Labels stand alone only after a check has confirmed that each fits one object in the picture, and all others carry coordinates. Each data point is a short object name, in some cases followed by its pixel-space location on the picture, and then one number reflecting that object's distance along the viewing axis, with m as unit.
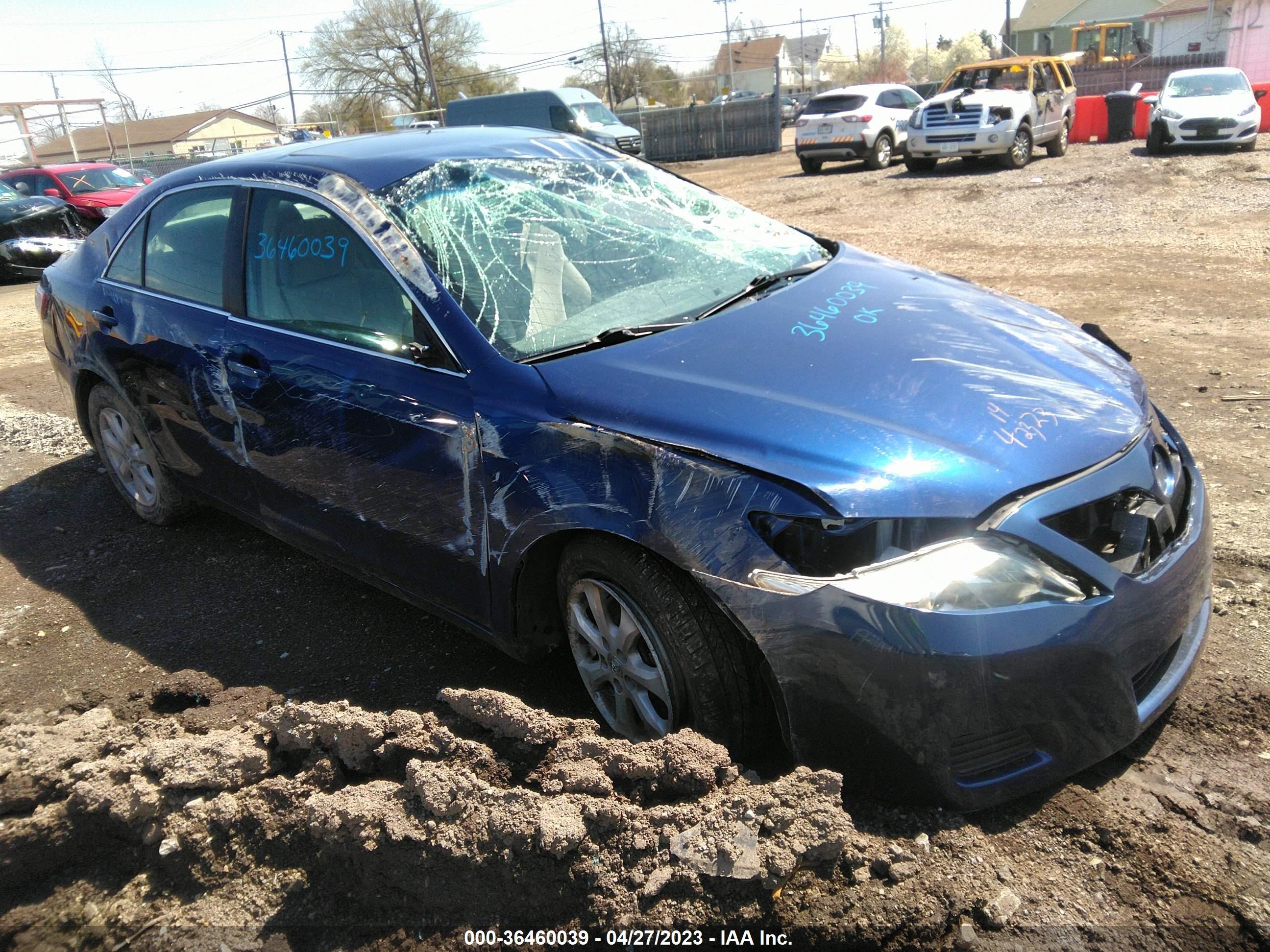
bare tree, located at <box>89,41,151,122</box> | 60.91
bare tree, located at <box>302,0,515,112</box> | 59.75
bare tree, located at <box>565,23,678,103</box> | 68.19
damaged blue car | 2.12
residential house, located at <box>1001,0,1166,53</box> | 52.78
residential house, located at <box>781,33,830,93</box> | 86.38
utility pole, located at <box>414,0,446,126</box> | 48.03
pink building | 34.28
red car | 17.11
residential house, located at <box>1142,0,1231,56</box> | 38.00
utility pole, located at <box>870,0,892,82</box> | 56.45
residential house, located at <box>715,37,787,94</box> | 80.56
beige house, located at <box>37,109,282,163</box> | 76.75
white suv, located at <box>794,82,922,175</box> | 20.28
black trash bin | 20.80
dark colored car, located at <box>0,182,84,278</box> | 14.85
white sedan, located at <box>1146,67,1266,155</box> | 16.88
